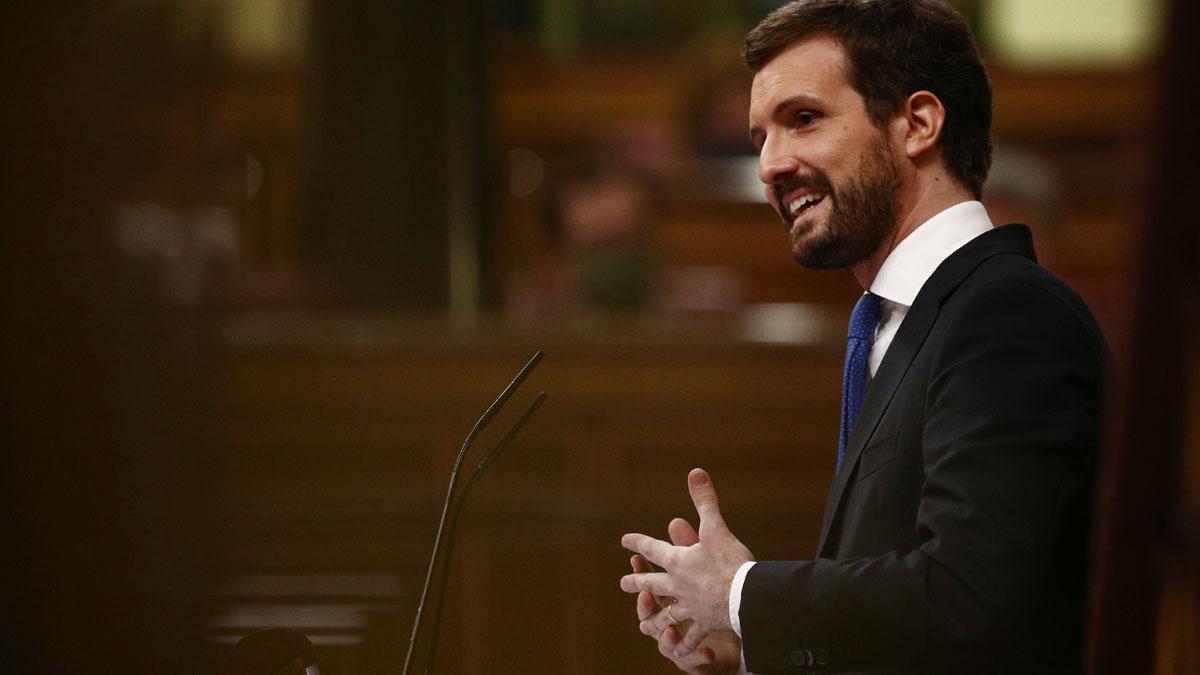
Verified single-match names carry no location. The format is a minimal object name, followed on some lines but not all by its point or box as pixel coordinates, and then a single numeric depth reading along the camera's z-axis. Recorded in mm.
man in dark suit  10504
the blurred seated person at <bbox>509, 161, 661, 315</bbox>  15828
